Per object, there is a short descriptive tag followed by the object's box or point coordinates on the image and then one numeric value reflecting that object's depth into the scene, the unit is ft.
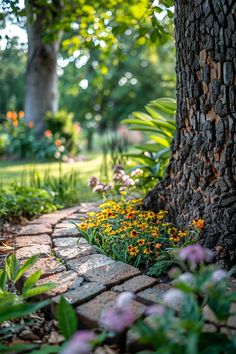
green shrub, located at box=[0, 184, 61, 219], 10.38
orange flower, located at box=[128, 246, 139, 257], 6.38
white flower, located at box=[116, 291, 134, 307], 3.66
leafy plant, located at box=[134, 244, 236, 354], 3.43
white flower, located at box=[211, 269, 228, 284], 3.90
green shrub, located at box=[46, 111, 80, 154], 27.71
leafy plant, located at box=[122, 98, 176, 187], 10.85
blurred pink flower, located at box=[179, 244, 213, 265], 3.93
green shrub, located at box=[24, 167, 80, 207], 12.32
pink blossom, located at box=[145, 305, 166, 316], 3.53
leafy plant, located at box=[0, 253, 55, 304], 5.21
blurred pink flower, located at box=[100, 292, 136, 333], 3.30
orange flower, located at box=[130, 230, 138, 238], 6.51
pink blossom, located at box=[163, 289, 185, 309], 3.77
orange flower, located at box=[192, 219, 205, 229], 6.11
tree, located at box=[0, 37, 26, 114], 61.17
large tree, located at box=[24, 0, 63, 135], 25.55
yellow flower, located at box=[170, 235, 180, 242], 6.39
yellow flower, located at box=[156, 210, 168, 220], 7.47
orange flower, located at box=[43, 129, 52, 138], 25.46
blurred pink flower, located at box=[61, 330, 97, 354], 3.02
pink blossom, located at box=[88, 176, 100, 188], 11.67
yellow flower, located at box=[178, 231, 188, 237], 6.35
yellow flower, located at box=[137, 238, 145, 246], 6.44
